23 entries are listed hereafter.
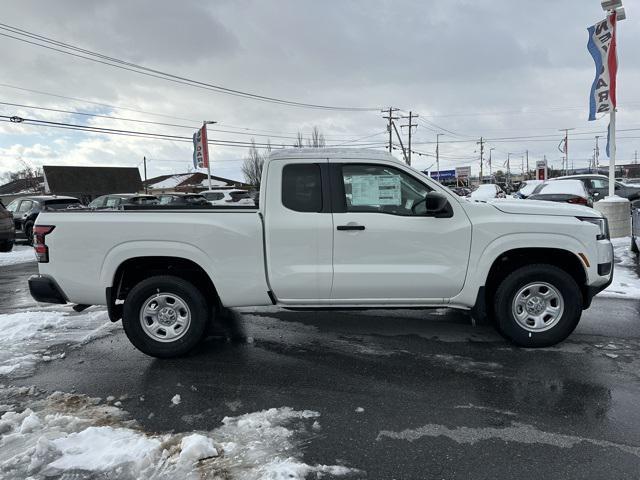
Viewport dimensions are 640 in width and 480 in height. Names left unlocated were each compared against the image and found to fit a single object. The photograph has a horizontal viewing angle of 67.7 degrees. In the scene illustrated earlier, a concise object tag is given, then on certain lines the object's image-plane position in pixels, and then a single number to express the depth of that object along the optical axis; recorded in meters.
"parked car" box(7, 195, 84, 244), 16.55
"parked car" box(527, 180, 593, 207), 12.95
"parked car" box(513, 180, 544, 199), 18.11
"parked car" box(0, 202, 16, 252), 14.15
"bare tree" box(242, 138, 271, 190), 69.50
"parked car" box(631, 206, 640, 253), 9.24
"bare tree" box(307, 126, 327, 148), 61.91
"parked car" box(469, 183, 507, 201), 21.38
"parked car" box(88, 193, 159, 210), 18.02
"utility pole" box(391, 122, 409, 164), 57.85
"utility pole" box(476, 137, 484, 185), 94.62
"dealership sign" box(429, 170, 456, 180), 77.24
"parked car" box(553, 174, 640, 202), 17.56
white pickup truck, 4.50
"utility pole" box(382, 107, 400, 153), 59.57
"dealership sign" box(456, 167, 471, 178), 74.56
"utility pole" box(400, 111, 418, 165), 65.66
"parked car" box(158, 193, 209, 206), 21.25
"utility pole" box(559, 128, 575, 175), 43.08
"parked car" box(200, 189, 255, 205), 25.60
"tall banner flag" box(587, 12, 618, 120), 11.30
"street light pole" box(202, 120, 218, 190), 32.53
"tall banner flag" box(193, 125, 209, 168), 32.62
